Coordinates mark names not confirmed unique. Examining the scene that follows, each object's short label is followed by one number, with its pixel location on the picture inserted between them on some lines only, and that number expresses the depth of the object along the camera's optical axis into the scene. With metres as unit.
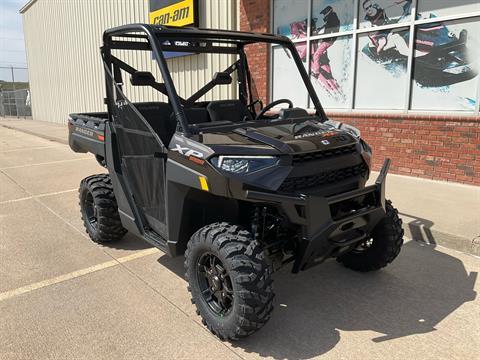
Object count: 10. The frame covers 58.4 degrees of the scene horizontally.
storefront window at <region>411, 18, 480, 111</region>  6.54
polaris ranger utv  2.76
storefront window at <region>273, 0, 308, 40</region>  8.93
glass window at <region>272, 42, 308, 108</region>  9.02
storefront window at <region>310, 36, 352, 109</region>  8.28
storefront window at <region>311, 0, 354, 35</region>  8.10
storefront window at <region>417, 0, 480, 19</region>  6.43
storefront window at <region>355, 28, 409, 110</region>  7.39
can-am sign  11.02
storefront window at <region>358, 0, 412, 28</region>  7.23
